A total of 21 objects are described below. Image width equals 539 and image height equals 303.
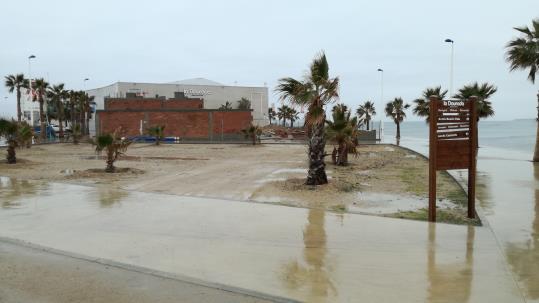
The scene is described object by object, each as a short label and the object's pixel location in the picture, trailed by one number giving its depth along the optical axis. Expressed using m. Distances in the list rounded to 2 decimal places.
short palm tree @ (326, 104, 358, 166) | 18.62
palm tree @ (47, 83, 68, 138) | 56.84
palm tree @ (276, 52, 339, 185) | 12.44
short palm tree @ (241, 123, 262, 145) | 38.19
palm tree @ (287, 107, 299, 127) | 97.31
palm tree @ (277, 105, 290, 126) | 95.44
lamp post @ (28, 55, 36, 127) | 40.67
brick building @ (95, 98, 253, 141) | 51.19
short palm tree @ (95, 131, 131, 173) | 16.58
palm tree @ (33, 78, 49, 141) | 48.68
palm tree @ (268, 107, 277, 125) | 105.44
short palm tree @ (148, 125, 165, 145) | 38.54
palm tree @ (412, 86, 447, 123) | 39.19
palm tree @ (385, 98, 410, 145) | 58.72
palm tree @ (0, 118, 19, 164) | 20.11
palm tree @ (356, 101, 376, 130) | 76.00
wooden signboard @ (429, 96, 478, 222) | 8.55
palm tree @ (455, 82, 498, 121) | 32.25
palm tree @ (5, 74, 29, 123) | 49.72
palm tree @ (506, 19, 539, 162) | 19.81
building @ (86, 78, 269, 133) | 72.25
